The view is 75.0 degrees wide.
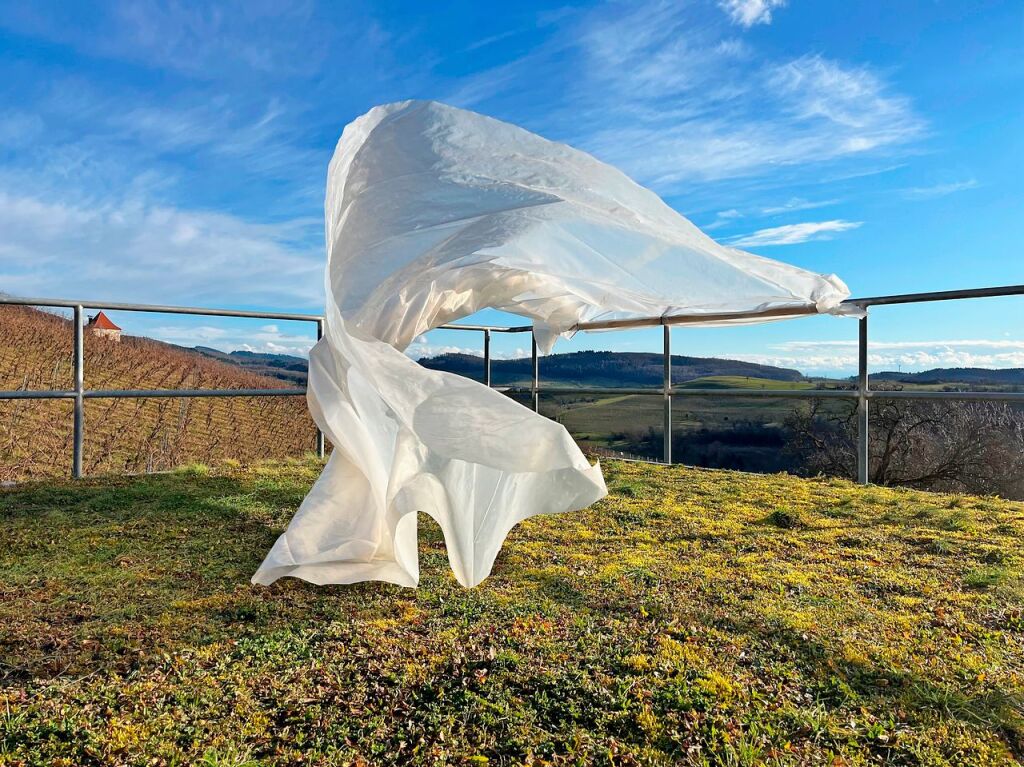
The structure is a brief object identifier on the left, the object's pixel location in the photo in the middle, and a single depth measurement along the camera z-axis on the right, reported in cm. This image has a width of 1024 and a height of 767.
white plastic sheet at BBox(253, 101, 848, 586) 178
